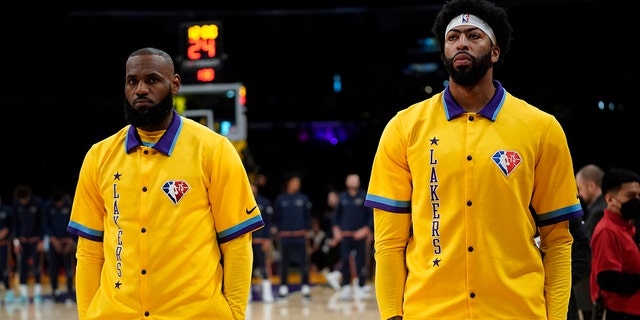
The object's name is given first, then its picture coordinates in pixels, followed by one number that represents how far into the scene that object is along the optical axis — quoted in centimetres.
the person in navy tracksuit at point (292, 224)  1653
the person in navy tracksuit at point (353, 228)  1636
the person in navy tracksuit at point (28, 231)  1677
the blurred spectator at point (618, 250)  607
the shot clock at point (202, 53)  1227
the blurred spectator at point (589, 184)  774
